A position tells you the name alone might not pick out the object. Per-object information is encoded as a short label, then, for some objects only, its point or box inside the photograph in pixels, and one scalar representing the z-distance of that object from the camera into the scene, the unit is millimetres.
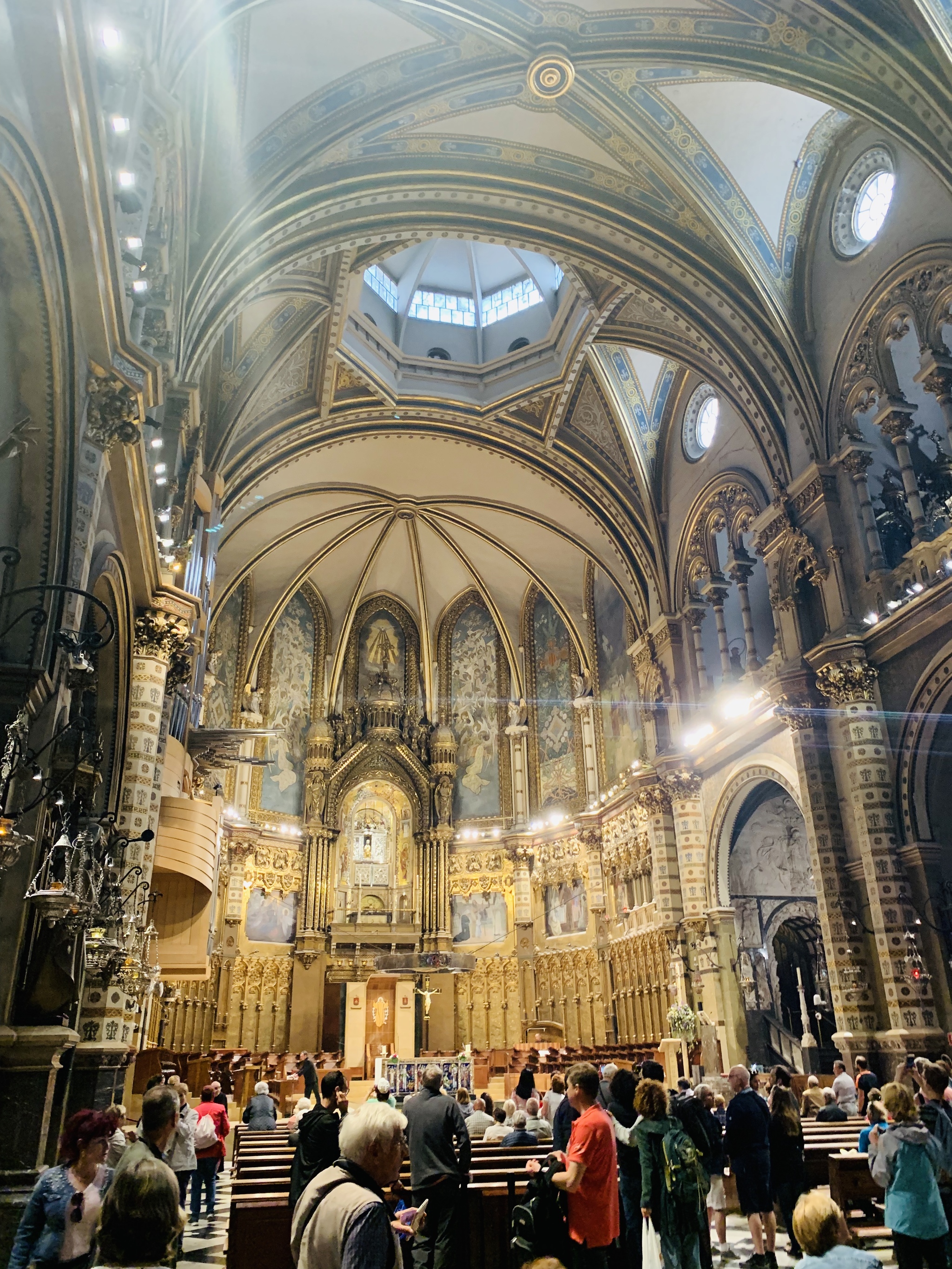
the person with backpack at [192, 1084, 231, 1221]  9578
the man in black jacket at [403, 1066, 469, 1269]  5879
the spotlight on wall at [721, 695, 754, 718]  19016
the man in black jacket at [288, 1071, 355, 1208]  5938
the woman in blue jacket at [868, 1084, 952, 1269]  5336
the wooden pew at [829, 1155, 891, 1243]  7375
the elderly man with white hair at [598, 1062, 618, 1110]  7359
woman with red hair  4363
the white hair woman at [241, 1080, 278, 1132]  11172
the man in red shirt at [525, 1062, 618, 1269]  5039
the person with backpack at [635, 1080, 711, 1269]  5535
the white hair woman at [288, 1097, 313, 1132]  8730
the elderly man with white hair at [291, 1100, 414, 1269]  2826
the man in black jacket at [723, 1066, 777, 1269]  7035
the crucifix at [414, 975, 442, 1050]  26547
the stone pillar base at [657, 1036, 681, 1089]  19266
